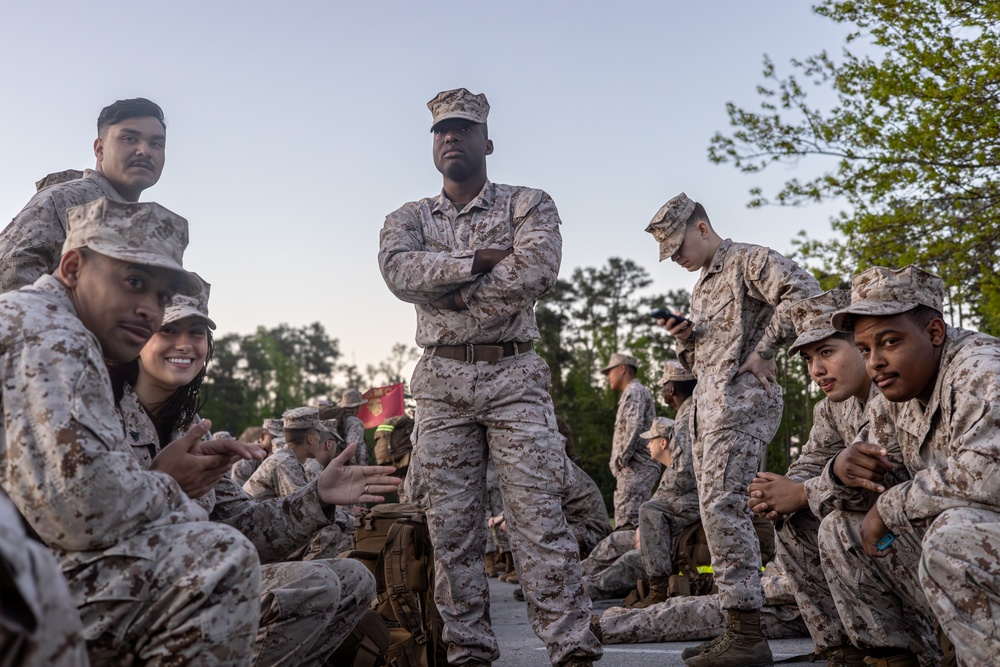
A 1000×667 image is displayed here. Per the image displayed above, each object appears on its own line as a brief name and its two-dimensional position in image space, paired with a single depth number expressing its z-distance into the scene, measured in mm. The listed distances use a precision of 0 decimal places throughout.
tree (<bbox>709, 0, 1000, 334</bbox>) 11297
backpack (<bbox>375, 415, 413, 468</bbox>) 7887
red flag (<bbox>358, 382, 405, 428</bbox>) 19219
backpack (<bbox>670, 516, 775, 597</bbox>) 7391
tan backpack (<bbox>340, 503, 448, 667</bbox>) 4859
